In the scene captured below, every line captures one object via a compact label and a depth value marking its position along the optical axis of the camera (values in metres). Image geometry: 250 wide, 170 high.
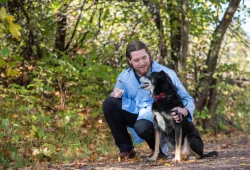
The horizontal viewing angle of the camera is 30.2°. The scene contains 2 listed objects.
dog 5.50
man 5.77
